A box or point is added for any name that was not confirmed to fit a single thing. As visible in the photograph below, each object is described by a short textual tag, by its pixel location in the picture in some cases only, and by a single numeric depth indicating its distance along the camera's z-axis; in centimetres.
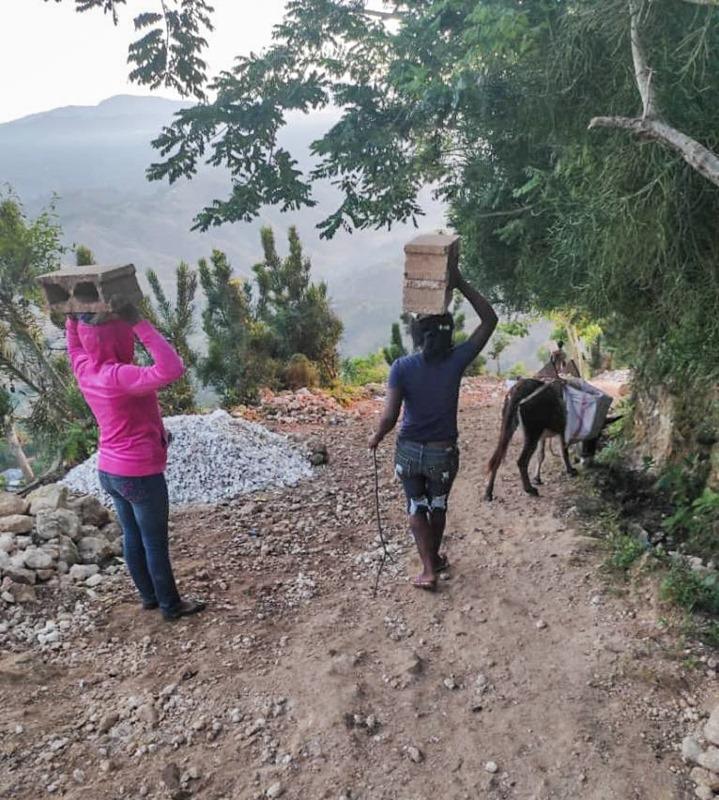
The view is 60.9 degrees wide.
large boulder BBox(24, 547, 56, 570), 400
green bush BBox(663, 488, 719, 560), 424
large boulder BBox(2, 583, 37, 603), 372
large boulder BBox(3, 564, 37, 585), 386
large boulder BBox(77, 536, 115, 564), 434
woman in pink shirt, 308
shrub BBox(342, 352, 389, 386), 1669
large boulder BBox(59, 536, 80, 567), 420
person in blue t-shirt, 341
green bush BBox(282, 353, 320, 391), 1233
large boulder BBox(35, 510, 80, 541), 429
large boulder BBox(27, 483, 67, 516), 451
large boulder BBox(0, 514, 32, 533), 424
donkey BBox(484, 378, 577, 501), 522
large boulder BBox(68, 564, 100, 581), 410
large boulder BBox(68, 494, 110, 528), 472
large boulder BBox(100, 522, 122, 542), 471
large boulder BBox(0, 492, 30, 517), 450
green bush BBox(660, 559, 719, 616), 332
